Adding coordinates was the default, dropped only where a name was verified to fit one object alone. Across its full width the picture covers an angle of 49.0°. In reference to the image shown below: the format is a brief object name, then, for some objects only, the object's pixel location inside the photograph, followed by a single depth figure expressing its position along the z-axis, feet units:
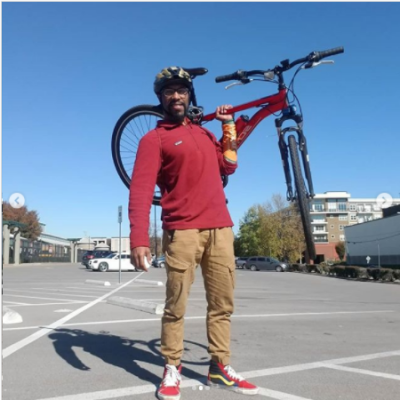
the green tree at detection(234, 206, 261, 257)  208.33
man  10.78
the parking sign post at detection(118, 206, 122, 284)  56.34
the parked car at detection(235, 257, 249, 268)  163.89
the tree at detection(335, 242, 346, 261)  161.98
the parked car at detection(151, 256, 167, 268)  147.72
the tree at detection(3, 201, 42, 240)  225.35
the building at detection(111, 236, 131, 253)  258.26
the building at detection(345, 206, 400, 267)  123.13
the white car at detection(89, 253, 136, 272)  107.45
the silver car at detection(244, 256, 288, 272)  140.15
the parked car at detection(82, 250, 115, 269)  145.82
